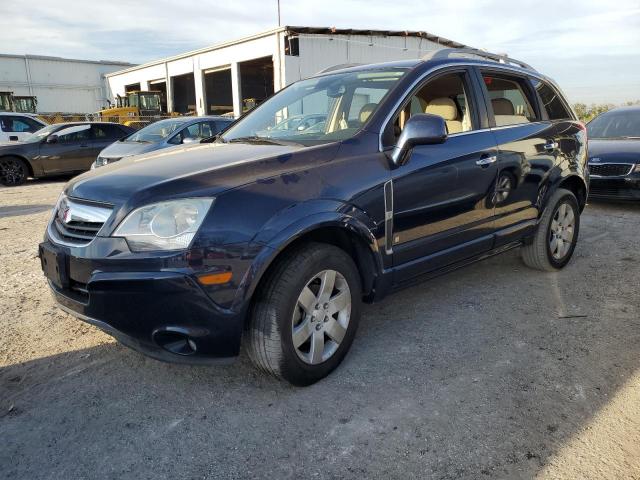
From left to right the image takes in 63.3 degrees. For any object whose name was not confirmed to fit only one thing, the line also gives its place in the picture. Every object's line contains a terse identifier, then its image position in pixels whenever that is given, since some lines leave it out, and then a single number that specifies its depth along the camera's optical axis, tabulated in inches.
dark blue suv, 94.2
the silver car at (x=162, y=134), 386.3
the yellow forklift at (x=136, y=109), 953.7
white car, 524.7
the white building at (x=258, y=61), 838.5
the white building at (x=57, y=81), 1731.1
